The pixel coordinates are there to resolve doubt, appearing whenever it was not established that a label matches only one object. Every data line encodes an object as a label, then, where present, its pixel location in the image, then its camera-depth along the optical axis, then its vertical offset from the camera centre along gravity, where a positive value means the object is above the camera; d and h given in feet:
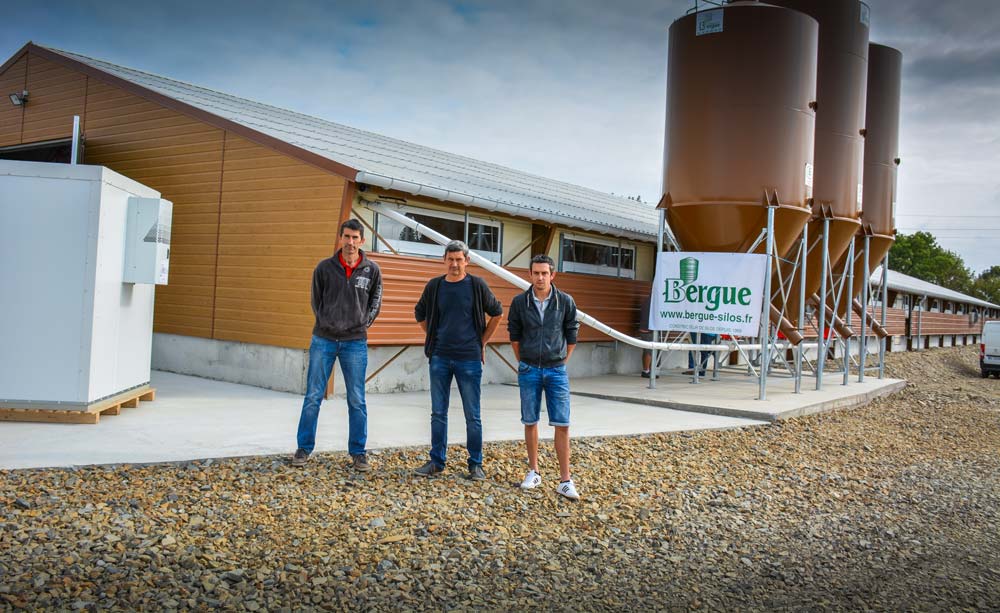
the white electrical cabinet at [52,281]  22.98 +0.38
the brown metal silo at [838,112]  45.62 +13.78
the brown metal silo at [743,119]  37.73 +10.79
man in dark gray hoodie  18.98 -0.66
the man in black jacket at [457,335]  18.63 -0.51
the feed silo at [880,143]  52.54 +13.74
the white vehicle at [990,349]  71.20 -0.56
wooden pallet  22.88 -3.70
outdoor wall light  43.14 +11.13
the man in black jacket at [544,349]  18.33 -0.73
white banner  36.91 +1.79
